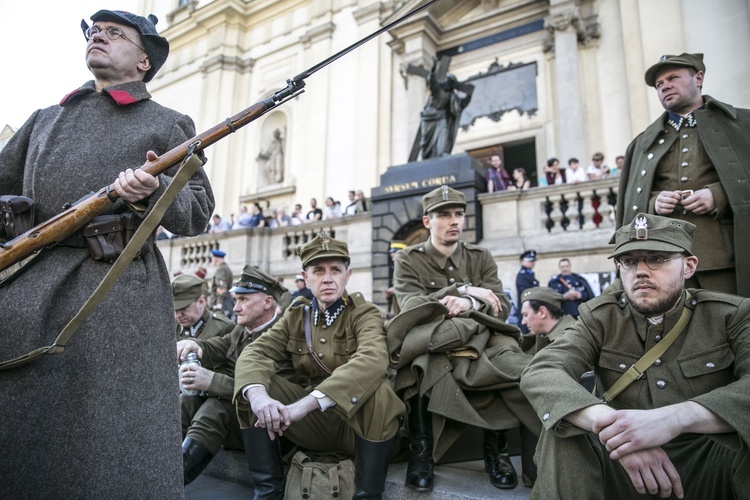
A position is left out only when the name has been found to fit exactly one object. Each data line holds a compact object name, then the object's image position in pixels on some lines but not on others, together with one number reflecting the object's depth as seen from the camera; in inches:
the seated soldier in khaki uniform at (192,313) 166.1
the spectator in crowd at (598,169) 401.1
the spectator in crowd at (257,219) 573.6
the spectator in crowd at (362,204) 485.3
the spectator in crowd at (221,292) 365.7
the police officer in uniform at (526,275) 303.0
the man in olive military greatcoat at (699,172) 104.0
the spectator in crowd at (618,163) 396.3
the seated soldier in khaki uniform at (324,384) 100.7
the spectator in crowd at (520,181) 392.8
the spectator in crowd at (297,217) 549.6
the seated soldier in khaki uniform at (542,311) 167.6
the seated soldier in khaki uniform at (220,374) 122.4
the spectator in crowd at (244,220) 581.7
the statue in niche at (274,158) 762.2
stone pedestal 384.8
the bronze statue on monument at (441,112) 405.1
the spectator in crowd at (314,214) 521.7
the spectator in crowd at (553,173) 407.8
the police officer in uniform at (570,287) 283.0
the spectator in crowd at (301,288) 346.9
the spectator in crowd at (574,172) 400.8
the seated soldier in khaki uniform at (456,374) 105.3
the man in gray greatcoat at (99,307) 60.7
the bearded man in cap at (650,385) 67.6
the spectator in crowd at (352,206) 497.0
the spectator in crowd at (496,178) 403.2
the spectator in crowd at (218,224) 630.2
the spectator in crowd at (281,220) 570.6
